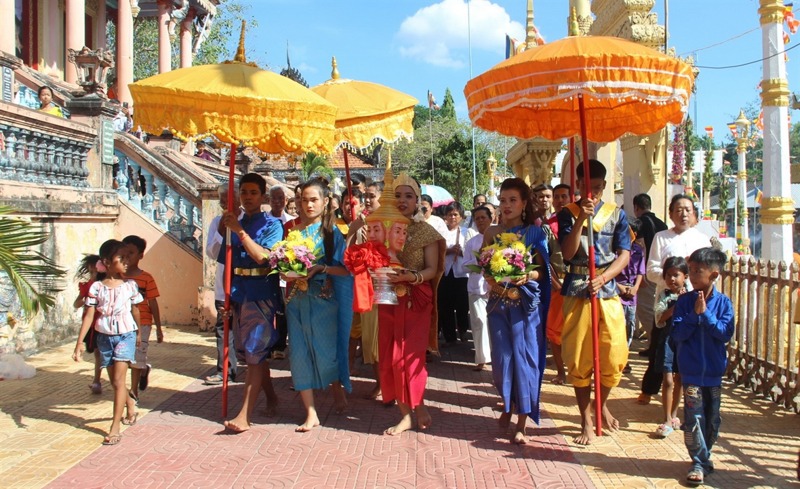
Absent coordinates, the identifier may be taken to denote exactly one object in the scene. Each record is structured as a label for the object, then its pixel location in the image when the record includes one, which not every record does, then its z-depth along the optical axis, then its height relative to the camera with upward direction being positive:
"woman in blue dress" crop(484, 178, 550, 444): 5.60 -0.70
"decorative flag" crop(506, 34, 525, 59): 23.94 +6.96
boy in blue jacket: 4.69 -0.79
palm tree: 4.62 -0.15
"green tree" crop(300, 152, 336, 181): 27.02 +2.80
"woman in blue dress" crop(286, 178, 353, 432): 6.00 -0.60
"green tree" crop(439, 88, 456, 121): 78.62 +14.65
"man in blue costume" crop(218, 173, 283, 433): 5.84 -0.42
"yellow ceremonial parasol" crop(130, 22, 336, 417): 5.38 +1.00
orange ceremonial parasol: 4.95 +1.12
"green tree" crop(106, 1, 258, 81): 32.91 +9.49
